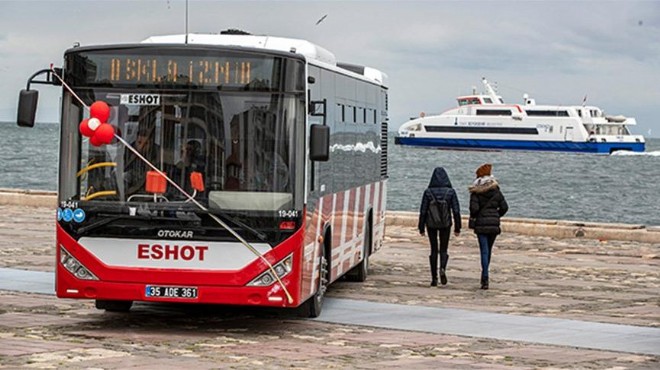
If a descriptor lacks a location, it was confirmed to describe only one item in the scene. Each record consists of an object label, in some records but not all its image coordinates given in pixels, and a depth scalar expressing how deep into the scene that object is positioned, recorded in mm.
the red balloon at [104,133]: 14156
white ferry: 145750
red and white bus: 14367
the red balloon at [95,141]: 14188
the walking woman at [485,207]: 20047
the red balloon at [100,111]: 14219
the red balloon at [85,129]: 14172
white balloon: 14148
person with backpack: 20062
